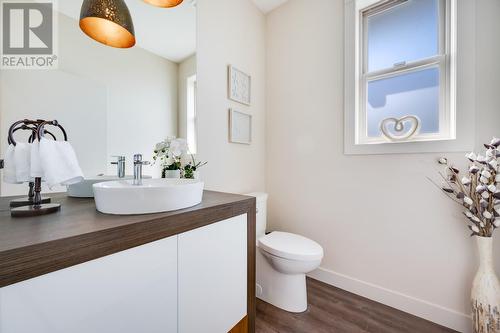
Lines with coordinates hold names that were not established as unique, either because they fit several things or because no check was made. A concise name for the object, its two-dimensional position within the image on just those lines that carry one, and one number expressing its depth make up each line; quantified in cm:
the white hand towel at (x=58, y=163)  67
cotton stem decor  106
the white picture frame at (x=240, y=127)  177
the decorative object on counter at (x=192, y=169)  138
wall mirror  90
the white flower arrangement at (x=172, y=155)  125
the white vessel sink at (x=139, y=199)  72
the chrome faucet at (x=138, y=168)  97
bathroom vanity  48
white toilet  134
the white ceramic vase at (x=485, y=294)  107
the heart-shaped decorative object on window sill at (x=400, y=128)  142
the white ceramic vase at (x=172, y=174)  129
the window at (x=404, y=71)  136
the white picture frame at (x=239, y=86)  175
